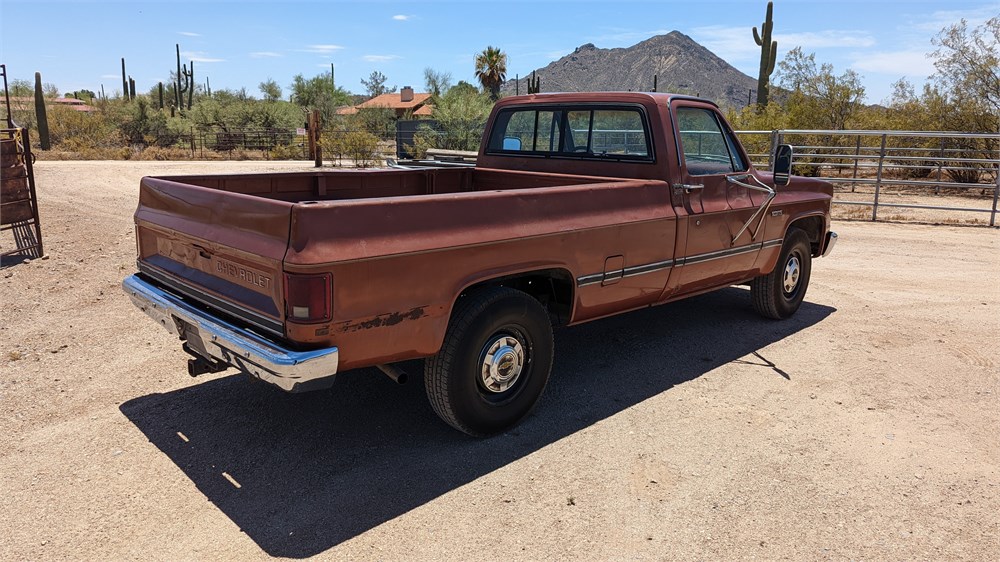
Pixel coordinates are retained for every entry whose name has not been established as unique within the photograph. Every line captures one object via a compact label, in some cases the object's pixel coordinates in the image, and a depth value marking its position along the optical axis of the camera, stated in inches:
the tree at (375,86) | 3631.9
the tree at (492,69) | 2117.4
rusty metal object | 341.1
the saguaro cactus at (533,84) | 1343.5
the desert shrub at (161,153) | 1210.6
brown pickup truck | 131.1
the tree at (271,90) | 2257.3
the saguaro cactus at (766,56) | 955.3
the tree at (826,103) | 882.8
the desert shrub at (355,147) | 1059.9
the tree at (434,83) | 2151.8
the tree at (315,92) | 2175.2
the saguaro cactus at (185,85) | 1897.4
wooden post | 1046.4
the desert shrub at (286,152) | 1312.7
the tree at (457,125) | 988.6
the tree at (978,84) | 775.1
